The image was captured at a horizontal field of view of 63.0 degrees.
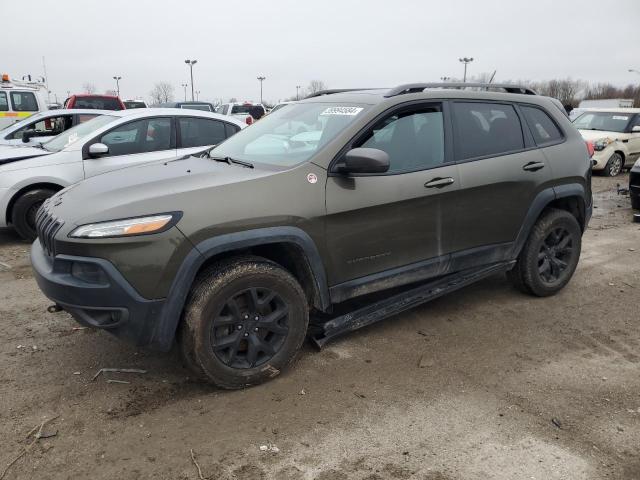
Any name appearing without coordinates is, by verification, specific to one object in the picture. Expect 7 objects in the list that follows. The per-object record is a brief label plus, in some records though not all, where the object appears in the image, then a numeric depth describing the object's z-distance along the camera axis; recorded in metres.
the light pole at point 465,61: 53.04
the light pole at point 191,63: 54.72
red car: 15.29
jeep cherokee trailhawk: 2.78
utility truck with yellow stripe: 13.68
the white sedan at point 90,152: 6.36
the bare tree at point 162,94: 83.38
